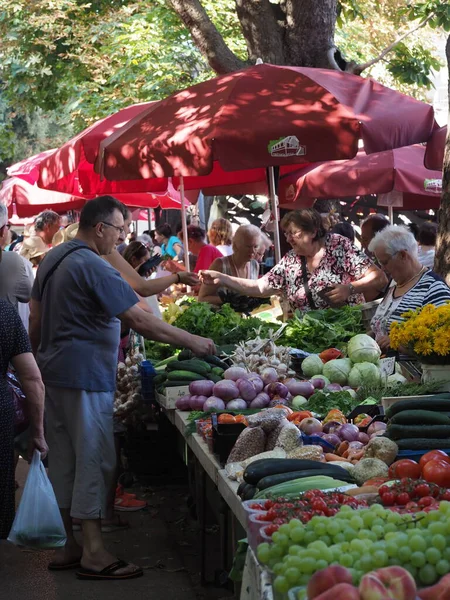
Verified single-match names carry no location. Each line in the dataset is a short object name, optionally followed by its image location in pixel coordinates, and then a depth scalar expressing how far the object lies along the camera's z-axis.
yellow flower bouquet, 5.18
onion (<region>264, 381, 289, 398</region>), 6.42
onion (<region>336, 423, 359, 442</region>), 4.95
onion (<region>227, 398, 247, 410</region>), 6.20
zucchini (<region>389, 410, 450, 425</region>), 4.49
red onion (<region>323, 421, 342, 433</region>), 5.16
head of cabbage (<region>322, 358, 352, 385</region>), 7.00
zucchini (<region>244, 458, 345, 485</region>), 4.23
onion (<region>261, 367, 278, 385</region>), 6.64
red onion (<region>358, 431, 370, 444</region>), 4.93
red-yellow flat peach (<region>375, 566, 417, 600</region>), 2.55
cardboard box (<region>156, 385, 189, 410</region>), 6.99
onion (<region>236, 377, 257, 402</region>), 6.34
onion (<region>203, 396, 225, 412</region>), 6.25
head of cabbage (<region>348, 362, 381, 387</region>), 6.74
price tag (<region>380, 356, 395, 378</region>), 6.32
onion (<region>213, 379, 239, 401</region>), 6.34
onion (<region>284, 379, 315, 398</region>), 6.39
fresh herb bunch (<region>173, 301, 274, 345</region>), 8.62
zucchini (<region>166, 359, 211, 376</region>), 7.22
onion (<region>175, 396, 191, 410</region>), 6.72
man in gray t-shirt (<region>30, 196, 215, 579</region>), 6.18
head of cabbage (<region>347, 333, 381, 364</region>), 7.12
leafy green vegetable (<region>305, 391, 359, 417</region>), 5.86
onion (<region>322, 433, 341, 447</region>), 4.93
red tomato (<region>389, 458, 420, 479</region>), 3.98
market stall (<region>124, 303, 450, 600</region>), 2.81
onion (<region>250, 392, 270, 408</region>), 6.26
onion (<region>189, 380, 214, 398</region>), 6.56
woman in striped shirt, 6.93
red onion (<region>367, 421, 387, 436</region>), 4.98
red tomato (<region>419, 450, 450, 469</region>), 3.94
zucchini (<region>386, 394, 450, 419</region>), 4.70
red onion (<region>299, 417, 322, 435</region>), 5.10
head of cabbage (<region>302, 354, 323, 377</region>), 7.19
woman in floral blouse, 8.52
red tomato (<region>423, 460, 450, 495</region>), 3.79
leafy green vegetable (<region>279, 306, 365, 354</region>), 7.97
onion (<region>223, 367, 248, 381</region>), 6.69
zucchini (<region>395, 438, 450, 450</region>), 4.34
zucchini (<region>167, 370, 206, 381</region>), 7.09
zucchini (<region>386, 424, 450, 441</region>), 4.41
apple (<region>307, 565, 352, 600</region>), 2.62
